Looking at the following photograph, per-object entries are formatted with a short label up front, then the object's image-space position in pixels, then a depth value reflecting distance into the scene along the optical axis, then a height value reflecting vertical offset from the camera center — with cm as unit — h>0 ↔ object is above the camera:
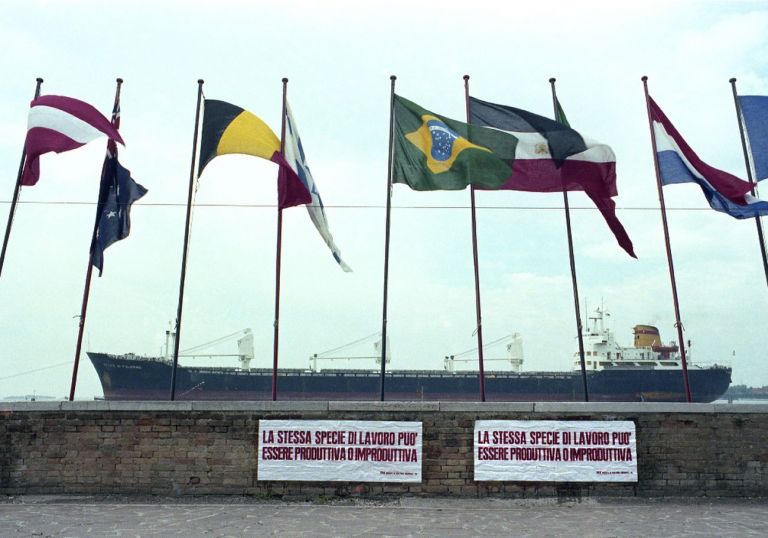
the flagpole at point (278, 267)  1220 +299
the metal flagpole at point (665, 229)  1219 +372
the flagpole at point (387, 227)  1206 +369
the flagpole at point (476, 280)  1217 +274
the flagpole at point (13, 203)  1199 +404
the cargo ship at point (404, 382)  5766 +407
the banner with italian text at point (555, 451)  1038 -33
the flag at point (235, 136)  1214 +520
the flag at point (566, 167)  1241 +472
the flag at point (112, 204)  1234 +409
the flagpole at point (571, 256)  1227 +325
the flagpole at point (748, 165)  1255 +487
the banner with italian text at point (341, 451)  1038 -32
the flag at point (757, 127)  1266 +559
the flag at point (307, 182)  1272 +464
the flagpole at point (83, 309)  1186 +214
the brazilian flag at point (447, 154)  1223 +492
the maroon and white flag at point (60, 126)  1156 +515
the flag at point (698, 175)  1216 +459
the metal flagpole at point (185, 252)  1208 +320
